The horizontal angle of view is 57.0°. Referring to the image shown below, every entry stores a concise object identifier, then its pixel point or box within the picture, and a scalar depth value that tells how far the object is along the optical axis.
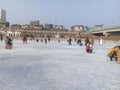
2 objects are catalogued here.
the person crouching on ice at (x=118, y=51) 5.51
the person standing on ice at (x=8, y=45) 9.98
